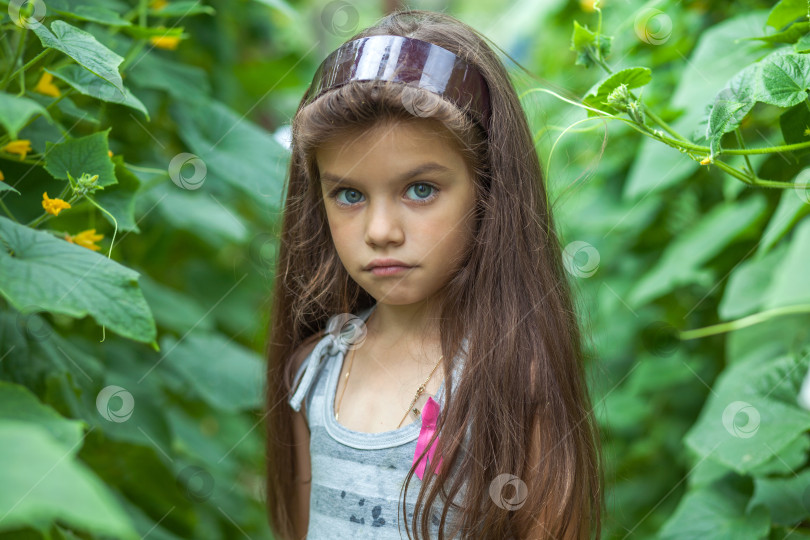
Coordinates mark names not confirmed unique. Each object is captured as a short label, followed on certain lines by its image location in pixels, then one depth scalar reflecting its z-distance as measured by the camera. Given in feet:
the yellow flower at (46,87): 3.73
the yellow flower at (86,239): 3.31
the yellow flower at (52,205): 3.01
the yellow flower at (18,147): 3.32
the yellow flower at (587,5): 6.13
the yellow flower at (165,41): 4.54
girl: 3.25
